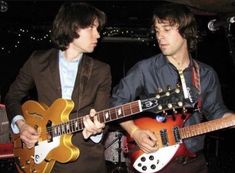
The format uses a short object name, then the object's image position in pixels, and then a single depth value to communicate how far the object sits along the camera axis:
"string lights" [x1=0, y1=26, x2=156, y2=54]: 6.62
